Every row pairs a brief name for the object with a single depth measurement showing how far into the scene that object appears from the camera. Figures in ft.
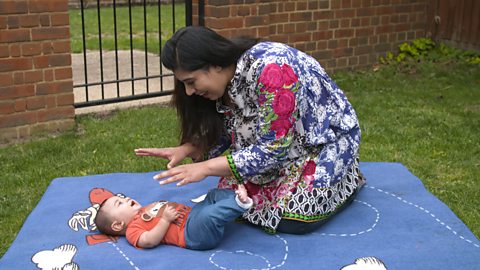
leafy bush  25.10
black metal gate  20.06
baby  9.89
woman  9.57
